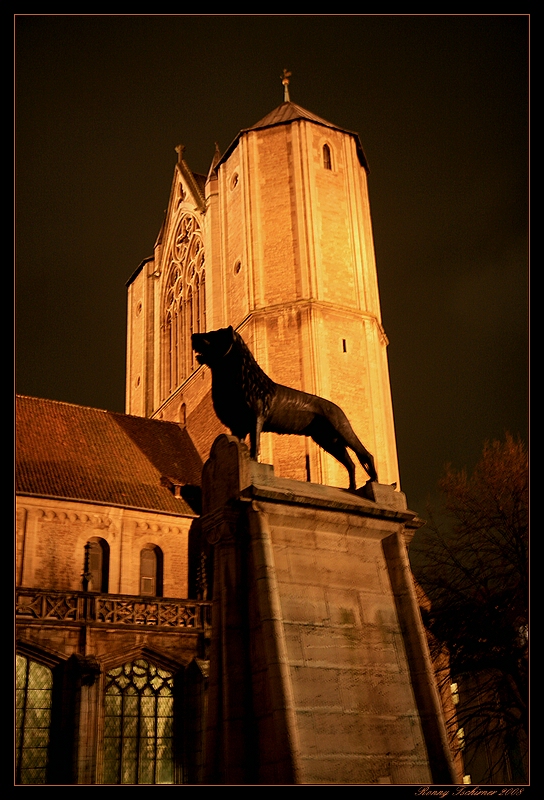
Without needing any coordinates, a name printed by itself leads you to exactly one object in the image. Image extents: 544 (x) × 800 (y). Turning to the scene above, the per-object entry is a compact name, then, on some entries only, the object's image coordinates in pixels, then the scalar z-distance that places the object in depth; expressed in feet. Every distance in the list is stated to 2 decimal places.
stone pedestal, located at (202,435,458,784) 25.30
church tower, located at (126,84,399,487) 108.47
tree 56.85
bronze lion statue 30.55
